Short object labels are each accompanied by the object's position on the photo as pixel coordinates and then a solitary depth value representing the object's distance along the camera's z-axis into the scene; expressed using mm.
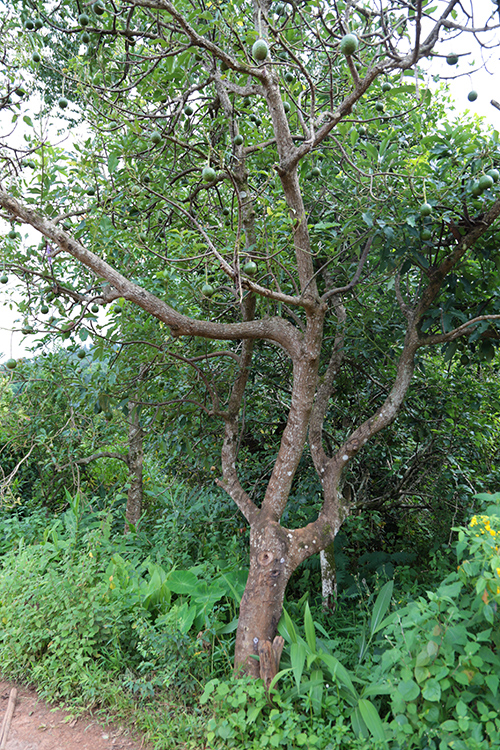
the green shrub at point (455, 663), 1911
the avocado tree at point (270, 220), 2545
